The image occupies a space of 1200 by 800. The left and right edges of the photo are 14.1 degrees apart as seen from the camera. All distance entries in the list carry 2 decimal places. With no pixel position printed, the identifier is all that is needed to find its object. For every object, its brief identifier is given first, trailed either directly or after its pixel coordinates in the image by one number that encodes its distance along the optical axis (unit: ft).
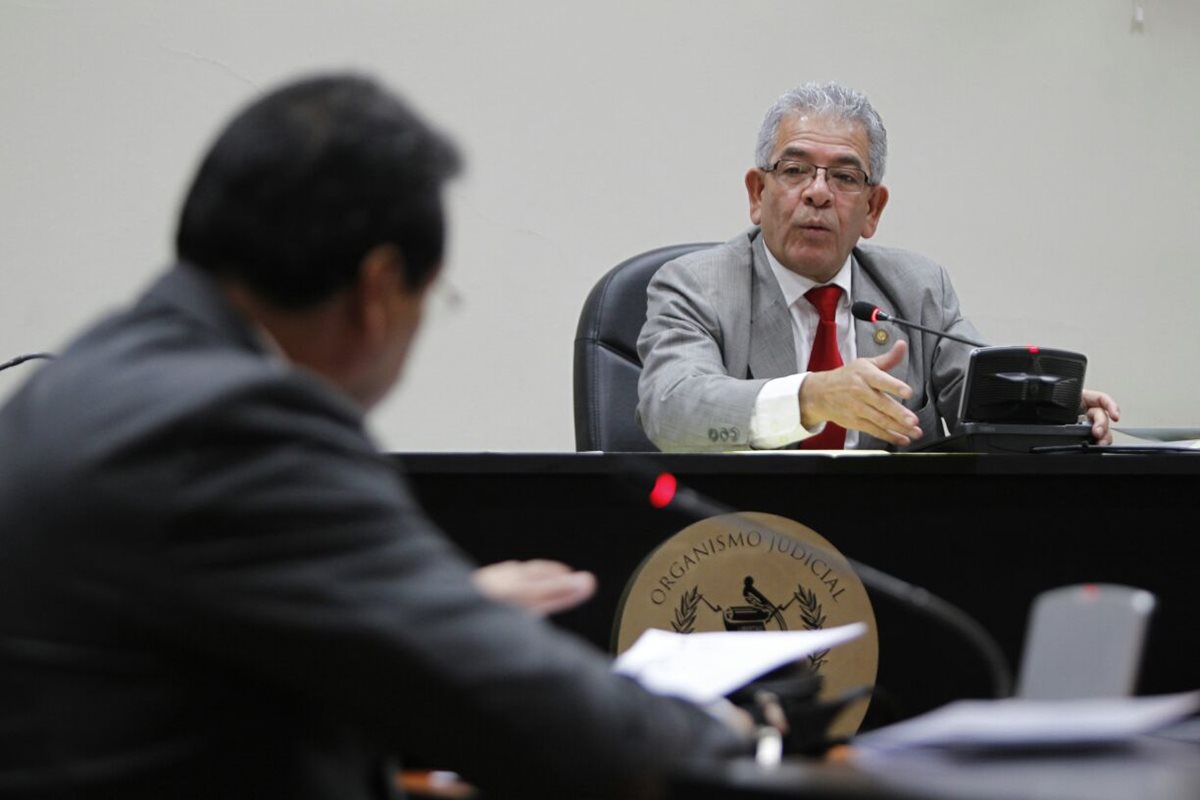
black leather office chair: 20.15
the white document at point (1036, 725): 10.31
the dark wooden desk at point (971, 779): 8.91
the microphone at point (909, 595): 13.73
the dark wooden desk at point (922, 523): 18.63
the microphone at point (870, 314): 19.33
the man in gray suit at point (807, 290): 20.01
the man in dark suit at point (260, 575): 9.77
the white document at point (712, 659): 14.02
